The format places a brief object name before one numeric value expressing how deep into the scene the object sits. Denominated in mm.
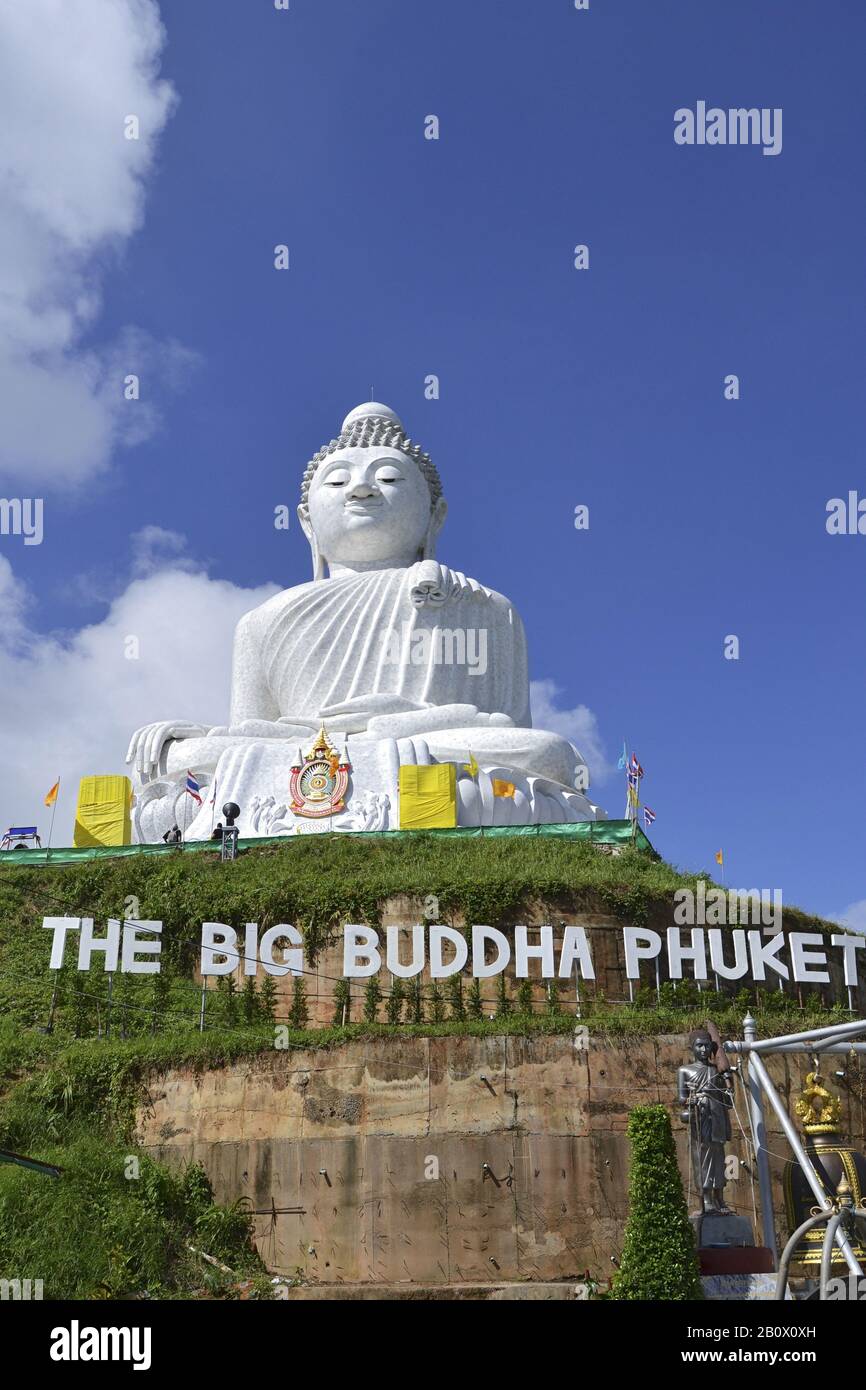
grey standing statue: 13617
